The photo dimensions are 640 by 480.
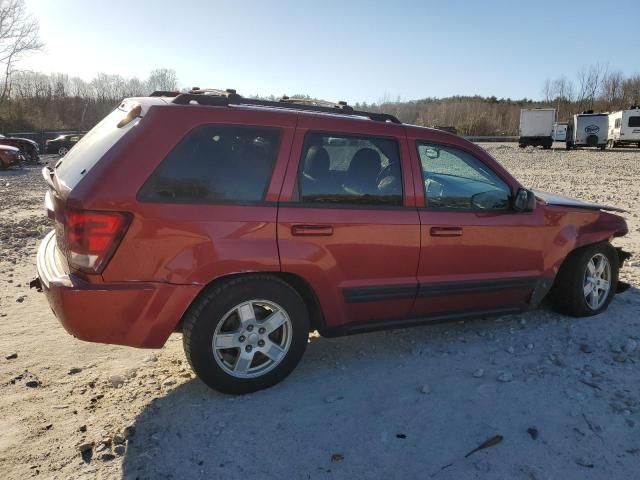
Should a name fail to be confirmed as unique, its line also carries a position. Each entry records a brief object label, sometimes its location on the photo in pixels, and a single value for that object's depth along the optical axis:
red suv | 3.05
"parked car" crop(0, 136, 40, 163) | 22.03
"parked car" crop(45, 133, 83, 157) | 27.67
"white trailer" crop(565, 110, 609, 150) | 39.31
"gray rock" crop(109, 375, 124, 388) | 3.62
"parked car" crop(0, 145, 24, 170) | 19.47
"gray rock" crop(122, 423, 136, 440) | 3.02
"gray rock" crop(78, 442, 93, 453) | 2.88
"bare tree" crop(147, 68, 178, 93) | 62.15
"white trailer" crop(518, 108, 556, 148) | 40.59
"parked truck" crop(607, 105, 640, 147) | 37.00
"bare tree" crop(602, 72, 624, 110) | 73.72
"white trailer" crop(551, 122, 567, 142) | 47.72
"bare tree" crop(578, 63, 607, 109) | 77.75
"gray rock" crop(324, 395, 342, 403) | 3.41
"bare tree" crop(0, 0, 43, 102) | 47.44
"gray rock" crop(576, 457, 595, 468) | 2.77
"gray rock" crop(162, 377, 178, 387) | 3.64
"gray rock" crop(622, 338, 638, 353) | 4.11
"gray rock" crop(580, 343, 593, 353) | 4.12
